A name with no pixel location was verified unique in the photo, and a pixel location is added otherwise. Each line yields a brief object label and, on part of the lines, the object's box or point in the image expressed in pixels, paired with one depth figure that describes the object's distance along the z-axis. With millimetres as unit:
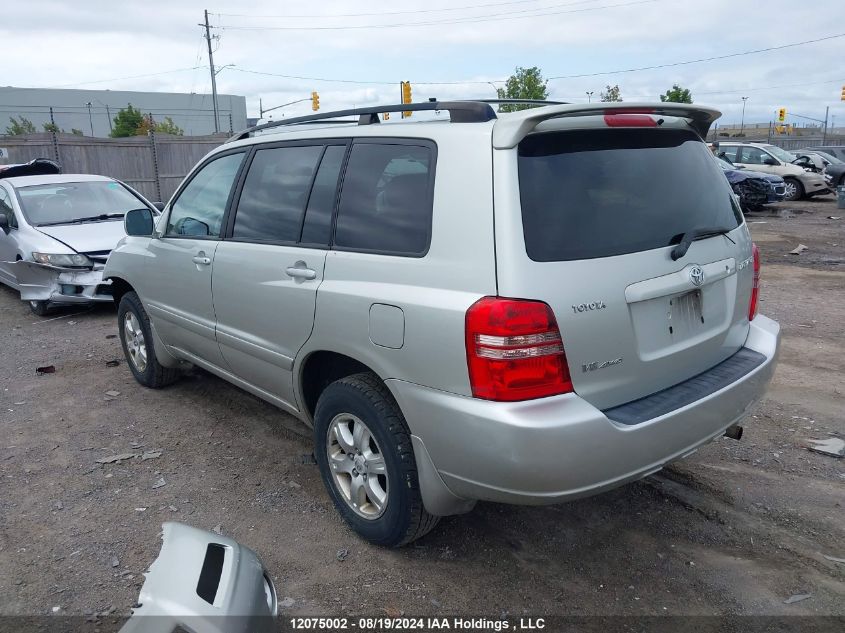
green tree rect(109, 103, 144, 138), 49719
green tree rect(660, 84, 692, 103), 45000
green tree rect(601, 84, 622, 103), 46931
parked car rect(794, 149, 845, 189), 23578
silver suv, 2457
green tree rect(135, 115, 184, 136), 50781
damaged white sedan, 7781
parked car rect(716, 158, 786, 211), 18250
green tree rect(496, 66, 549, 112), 39906
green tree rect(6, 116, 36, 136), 47938
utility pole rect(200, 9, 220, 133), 49819
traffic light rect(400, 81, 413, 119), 31559
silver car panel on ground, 1894
